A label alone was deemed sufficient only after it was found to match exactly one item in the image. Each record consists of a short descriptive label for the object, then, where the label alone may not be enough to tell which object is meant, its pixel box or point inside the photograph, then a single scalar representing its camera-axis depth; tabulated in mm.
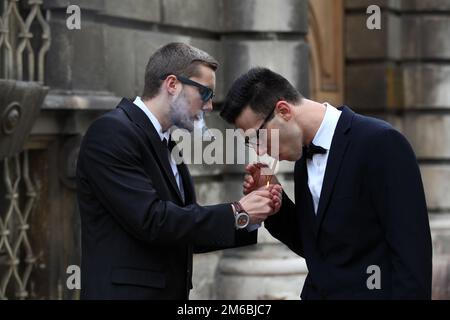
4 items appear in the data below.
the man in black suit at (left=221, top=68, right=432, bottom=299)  6877
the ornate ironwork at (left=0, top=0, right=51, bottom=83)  11502
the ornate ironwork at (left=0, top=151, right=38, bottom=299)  11679
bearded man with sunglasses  7292
